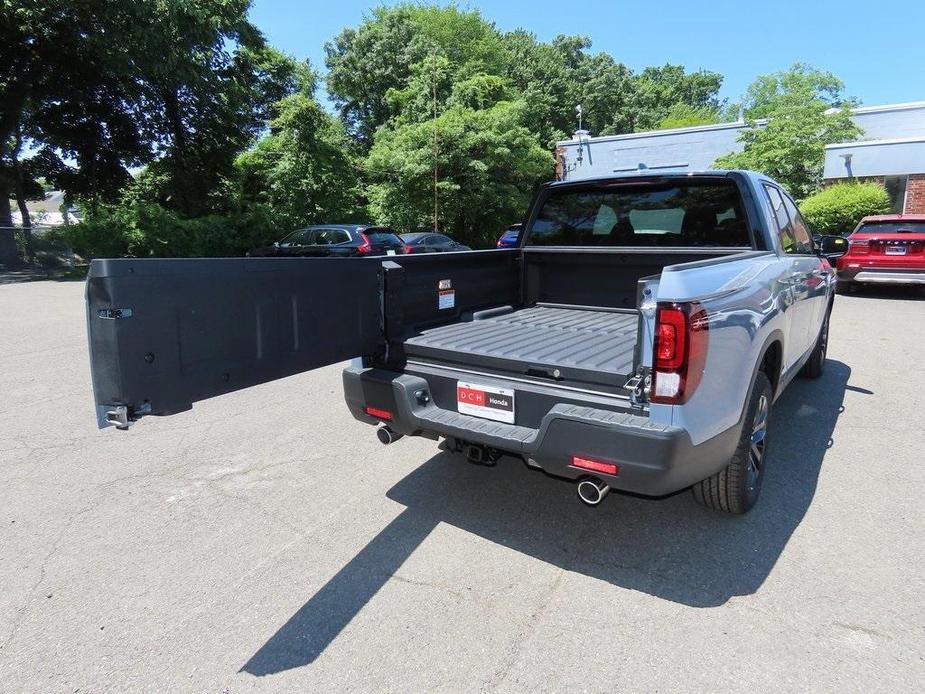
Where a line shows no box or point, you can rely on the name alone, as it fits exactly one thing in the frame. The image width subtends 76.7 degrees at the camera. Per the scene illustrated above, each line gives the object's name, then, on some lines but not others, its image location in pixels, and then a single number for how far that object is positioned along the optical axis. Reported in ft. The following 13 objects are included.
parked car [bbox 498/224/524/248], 52.22
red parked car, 36.68
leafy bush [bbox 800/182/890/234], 55.01
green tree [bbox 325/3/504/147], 118.11
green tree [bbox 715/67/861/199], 63.52
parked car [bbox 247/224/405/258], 49.65
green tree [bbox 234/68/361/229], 70.90
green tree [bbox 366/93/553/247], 73.82
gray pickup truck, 7.46
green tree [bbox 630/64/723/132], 200.99
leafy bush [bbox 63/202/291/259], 62.34
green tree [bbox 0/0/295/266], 60.13
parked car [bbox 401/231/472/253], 56.59
